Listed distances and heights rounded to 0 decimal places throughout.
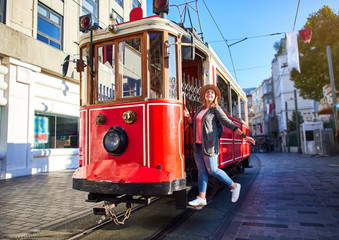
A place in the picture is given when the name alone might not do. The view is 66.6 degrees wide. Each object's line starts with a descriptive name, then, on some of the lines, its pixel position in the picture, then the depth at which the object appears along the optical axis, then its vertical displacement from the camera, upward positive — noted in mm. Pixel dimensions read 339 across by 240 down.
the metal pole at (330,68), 14566 +3974
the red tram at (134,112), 3574 +469
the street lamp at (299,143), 28128 -441
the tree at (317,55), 19547 +6851
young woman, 3803 -38
